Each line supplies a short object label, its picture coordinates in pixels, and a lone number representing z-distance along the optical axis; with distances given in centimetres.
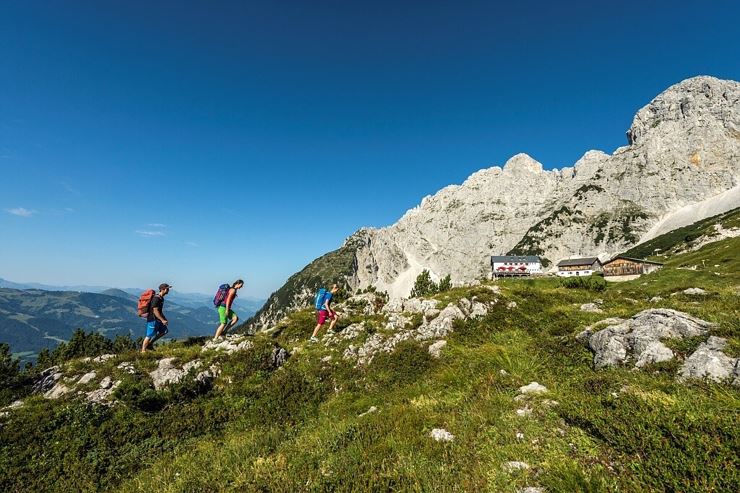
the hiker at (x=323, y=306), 2011
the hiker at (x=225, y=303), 1855
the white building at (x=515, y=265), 16355
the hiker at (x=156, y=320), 1642
